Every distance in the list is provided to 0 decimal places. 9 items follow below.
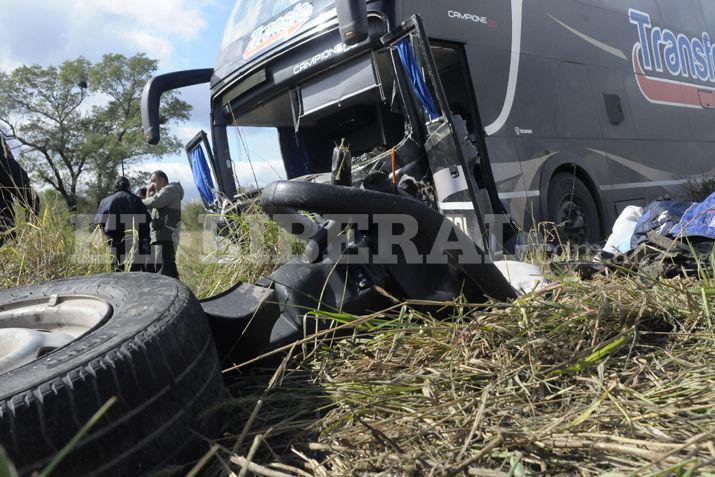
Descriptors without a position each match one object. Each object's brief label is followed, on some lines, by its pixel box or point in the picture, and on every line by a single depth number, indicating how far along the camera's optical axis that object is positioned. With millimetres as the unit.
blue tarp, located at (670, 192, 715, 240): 2672
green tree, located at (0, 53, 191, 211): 29938
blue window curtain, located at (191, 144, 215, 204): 5906
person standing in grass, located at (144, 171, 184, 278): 6207
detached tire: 1062
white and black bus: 4160
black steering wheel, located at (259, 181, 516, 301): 1621
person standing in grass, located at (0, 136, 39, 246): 3657
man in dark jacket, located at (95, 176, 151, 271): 5141
